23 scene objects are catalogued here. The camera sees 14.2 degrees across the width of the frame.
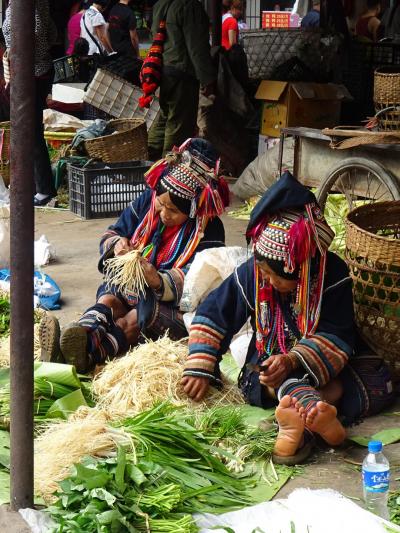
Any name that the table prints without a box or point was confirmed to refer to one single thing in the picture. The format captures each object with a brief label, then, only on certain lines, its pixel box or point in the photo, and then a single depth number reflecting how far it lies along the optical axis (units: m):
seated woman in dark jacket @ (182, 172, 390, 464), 5.99
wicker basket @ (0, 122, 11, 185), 14.46
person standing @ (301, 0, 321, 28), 20.85
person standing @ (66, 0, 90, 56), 19.95
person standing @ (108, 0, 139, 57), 19.78
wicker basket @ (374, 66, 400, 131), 9.95
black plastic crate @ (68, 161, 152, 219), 13.08
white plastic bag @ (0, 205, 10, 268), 9.90
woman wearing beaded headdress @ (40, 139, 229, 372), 7.49
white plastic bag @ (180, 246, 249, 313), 7.50
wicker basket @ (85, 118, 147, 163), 14.16
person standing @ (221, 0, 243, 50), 19.48
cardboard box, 14.90
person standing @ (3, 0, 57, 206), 12.86
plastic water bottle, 5.14
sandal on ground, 5.86
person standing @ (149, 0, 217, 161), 14.17
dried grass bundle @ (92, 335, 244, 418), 6.54
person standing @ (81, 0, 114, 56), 18.65
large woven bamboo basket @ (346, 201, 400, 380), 6.82
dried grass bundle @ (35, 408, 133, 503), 5.41
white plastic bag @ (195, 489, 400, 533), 4.85
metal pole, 4.64
